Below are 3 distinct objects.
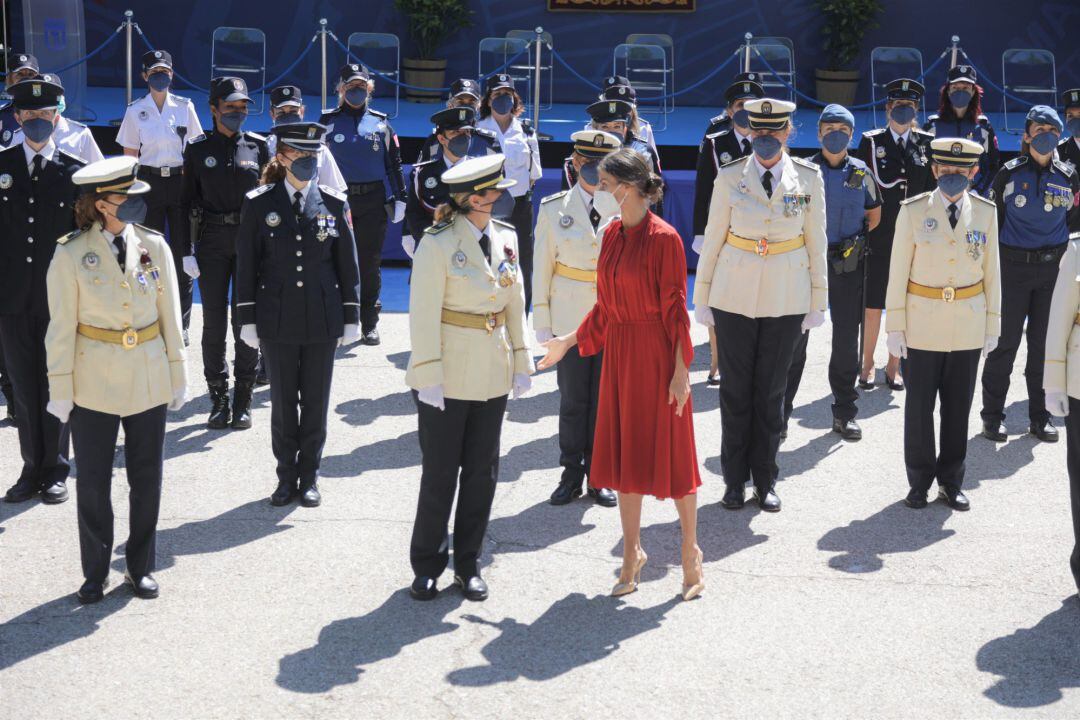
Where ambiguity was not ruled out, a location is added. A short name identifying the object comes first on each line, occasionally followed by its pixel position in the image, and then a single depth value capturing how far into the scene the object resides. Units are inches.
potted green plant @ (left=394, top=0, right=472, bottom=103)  688.4
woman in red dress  217.2
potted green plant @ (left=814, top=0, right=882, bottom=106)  693.3
